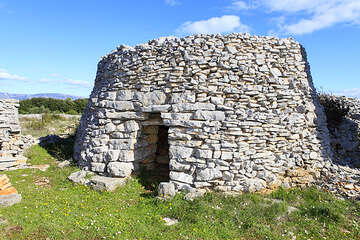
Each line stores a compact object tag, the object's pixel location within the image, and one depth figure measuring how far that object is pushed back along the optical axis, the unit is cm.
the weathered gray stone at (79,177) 691
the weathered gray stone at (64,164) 834
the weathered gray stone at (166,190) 582
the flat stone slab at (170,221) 487
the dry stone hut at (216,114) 618
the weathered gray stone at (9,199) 531
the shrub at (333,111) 945
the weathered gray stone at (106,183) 639
